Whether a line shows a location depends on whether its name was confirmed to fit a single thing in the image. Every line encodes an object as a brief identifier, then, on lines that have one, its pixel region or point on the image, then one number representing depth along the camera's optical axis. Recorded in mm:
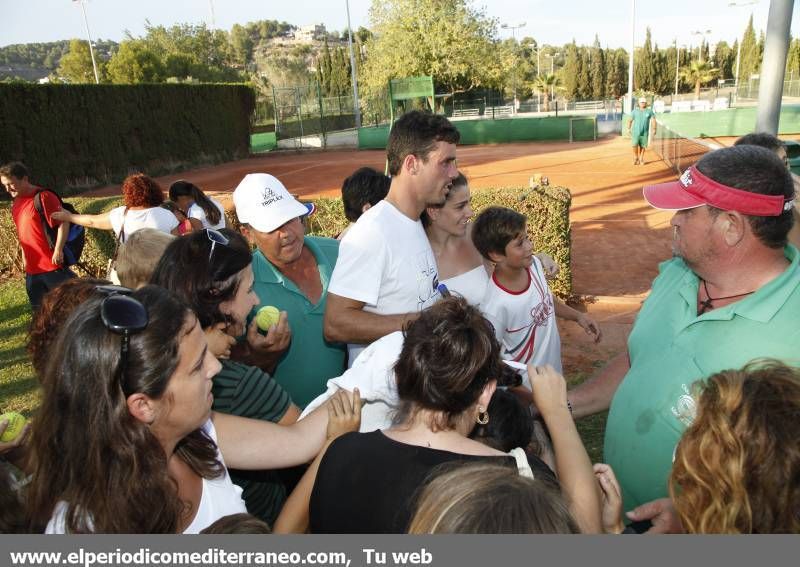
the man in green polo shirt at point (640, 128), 19562
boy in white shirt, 3557
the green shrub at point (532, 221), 8000
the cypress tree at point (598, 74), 64312
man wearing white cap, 3086
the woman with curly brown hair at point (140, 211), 5391
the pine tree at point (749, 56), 56703
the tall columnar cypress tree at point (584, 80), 64562
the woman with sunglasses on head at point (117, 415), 1540
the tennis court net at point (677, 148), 16484
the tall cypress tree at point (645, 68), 65562
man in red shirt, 6082
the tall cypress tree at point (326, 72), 64125
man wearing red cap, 2119
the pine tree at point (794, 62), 41994
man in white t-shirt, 2865
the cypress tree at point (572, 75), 64562
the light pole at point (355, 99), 39622
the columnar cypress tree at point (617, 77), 64812
